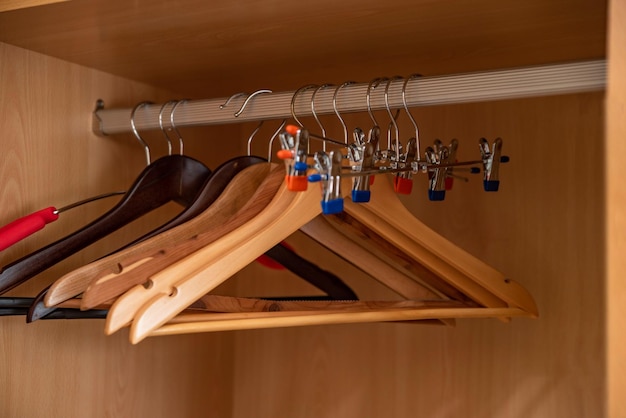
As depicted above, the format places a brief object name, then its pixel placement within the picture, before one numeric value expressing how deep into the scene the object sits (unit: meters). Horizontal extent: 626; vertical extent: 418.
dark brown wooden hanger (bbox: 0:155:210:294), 1.06
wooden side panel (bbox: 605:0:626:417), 0.71
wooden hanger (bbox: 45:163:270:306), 0.90
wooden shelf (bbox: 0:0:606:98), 0.99
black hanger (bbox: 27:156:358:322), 1.01
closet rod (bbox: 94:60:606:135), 0.95
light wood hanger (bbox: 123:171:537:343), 0.80
